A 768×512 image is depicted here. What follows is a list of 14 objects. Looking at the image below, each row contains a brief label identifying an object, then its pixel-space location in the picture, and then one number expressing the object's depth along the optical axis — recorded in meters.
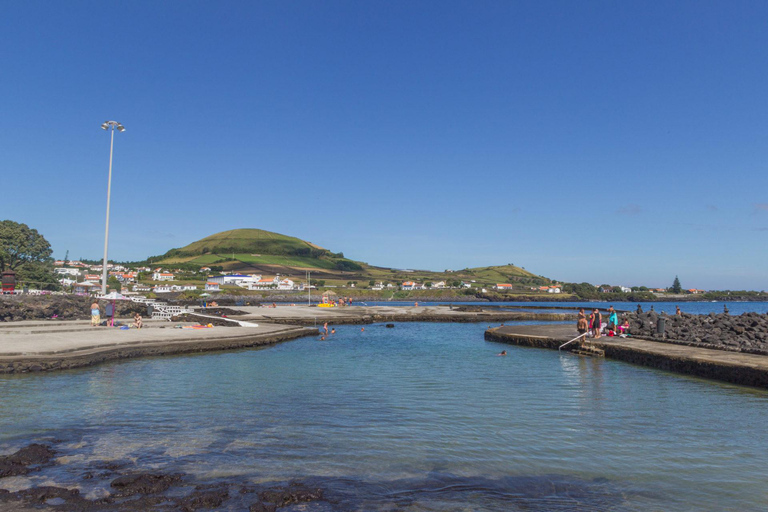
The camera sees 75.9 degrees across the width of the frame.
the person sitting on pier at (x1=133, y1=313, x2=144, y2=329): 29.45
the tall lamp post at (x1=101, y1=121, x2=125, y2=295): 35.25
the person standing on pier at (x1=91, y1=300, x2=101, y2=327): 28.77
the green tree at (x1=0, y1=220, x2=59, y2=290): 75.81
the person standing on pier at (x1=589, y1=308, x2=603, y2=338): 28.75
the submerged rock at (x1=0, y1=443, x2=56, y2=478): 7.81
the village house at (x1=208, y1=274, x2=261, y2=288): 180.38
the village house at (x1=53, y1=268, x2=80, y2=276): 167.74
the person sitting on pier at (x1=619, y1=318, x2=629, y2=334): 30.89
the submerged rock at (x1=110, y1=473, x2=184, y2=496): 7.18
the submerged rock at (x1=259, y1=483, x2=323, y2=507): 6.98
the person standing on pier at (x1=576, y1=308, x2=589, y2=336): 28.53
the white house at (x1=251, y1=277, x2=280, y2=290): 179.02
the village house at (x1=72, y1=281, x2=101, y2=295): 87.62
